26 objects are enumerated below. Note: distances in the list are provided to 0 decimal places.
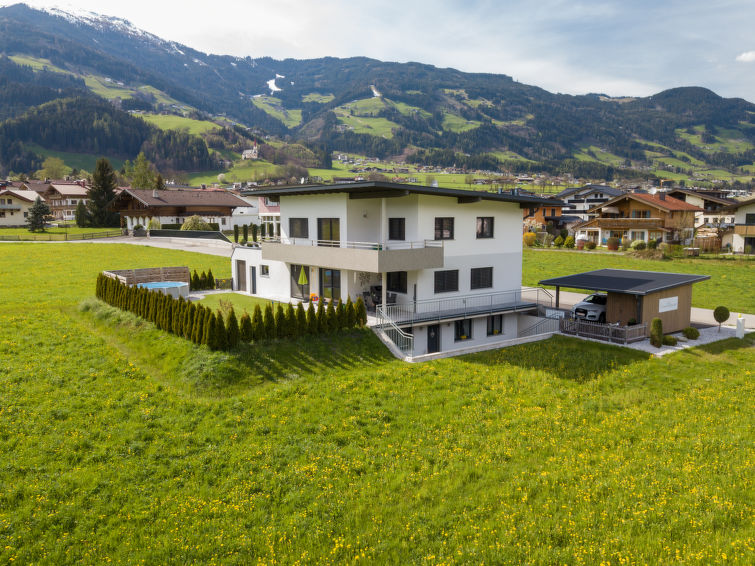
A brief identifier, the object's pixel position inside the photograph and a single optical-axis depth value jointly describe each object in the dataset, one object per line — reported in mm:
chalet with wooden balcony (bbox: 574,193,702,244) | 67125
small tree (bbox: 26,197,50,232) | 81438
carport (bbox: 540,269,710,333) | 26625
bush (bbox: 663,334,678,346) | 25188
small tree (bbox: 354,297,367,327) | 24591
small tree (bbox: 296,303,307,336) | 22875
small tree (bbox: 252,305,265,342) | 21891
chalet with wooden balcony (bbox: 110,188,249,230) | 82125
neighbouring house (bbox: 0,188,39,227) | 99562
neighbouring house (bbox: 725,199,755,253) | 56562
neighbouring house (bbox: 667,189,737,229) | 76562
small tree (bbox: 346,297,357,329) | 24266
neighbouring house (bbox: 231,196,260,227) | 89062
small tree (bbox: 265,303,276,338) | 22078
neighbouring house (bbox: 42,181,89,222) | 114000
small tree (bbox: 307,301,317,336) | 23156
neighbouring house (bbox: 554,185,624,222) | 106506
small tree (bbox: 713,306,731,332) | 27391
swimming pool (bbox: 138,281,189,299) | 32656
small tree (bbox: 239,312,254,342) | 21625
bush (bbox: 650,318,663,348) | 25031
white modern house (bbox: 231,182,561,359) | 26516
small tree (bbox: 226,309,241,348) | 21141
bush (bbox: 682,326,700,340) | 26203
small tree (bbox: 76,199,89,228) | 88812
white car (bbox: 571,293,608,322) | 29094
